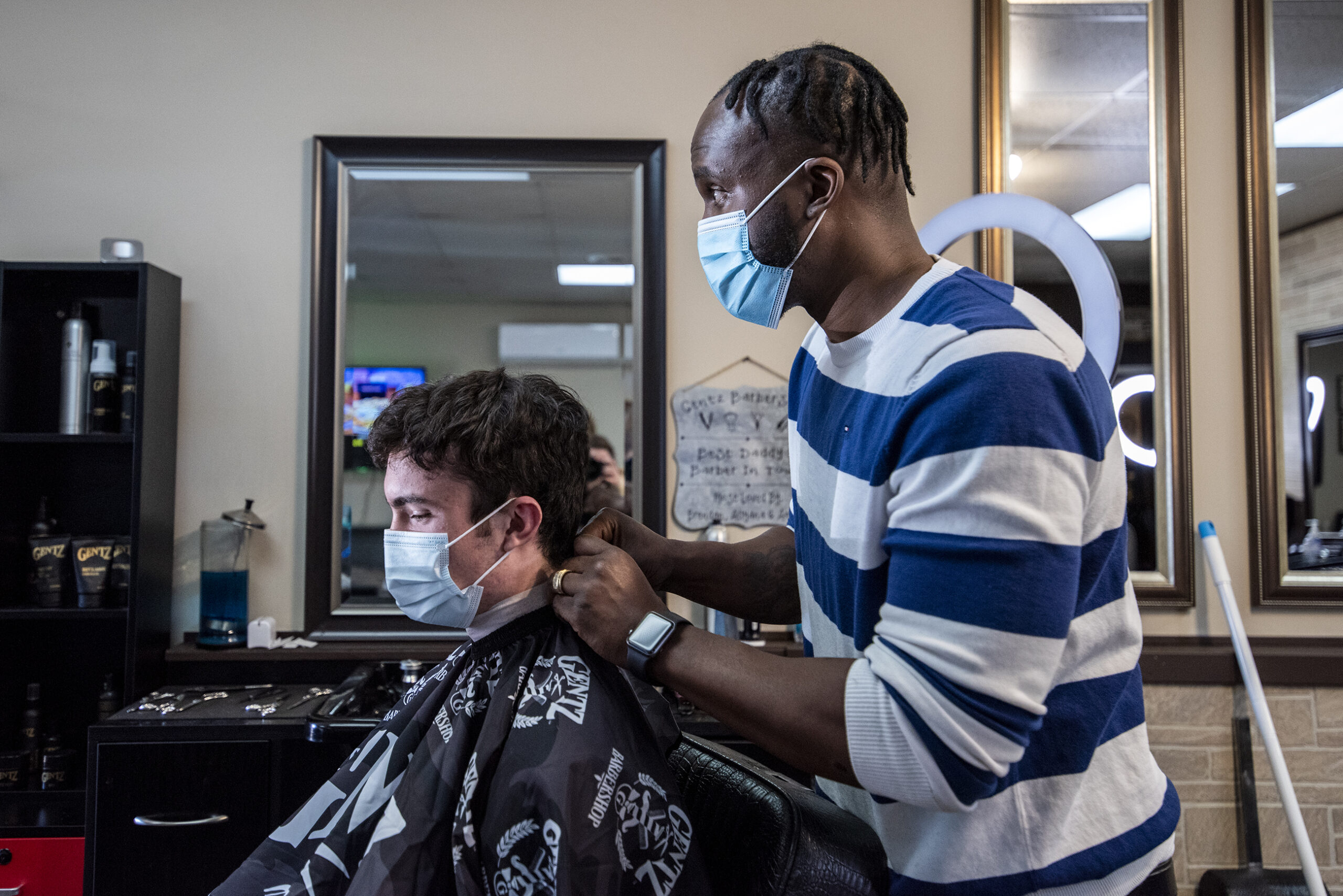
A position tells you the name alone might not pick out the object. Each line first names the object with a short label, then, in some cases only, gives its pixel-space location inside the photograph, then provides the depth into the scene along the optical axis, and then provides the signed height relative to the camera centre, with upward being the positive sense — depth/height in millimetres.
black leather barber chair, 869 -408
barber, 747 -81
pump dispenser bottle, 2256 +236
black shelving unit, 2199 -17
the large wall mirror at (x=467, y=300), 2387 +509
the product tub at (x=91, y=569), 2221 -251
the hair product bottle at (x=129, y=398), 2283 +213
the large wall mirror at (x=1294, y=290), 2381 +536
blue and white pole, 1979 -569
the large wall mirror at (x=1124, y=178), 2395 +875
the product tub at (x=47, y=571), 2211 -257
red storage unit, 1981 -933
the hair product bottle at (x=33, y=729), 2215 -682
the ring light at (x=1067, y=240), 2072 +592
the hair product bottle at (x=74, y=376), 2266 +270
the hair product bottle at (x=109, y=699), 2209 -599
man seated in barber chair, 1051 -355
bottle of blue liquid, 2320 -290
